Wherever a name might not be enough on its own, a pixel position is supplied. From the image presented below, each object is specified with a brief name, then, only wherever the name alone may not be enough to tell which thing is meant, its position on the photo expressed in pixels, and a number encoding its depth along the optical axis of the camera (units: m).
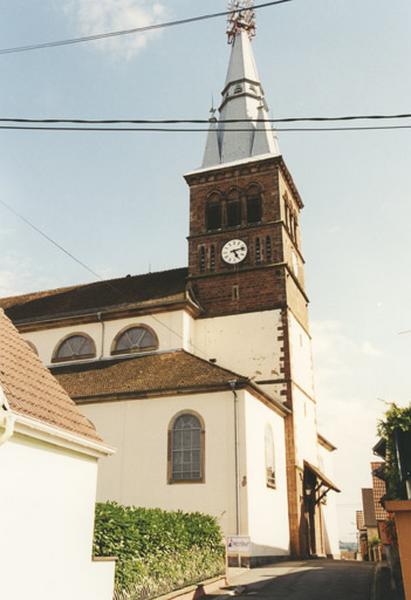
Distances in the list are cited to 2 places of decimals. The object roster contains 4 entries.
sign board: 15.71
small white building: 8.13
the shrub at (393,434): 9.09
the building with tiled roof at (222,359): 20.45
